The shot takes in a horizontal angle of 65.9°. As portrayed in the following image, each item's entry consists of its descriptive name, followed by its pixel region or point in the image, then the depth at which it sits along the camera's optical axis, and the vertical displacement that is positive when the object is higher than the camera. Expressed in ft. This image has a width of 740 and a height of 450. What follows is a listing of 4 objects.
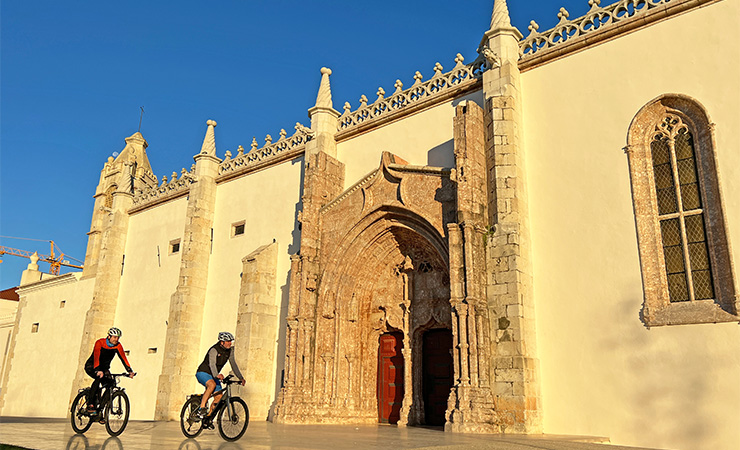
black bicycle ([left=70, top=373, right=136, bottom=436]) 28.99 -1.56
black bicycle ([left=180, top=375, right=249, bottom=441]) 27.30 -1.61
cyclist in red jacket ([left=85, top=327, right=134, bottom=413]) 29.53 +0.87
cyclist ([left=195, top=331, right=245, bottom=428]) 28.35 +0.77
